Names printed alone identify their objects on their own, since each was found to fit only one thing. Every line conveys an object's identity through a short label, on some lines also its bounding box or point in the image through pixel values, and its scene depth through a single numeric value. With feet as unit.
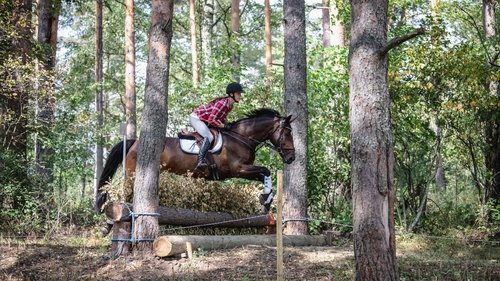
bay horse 35.12
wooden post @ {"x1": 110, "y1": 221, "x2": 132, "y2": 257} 29.12
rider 35.35
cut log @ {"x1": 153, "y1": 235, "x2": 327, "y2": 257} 28.04
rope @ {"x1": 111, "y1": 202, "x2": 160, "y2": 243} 28.99
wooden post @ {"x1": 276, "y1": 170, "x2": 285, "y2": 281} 19.40
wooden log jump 29.60
